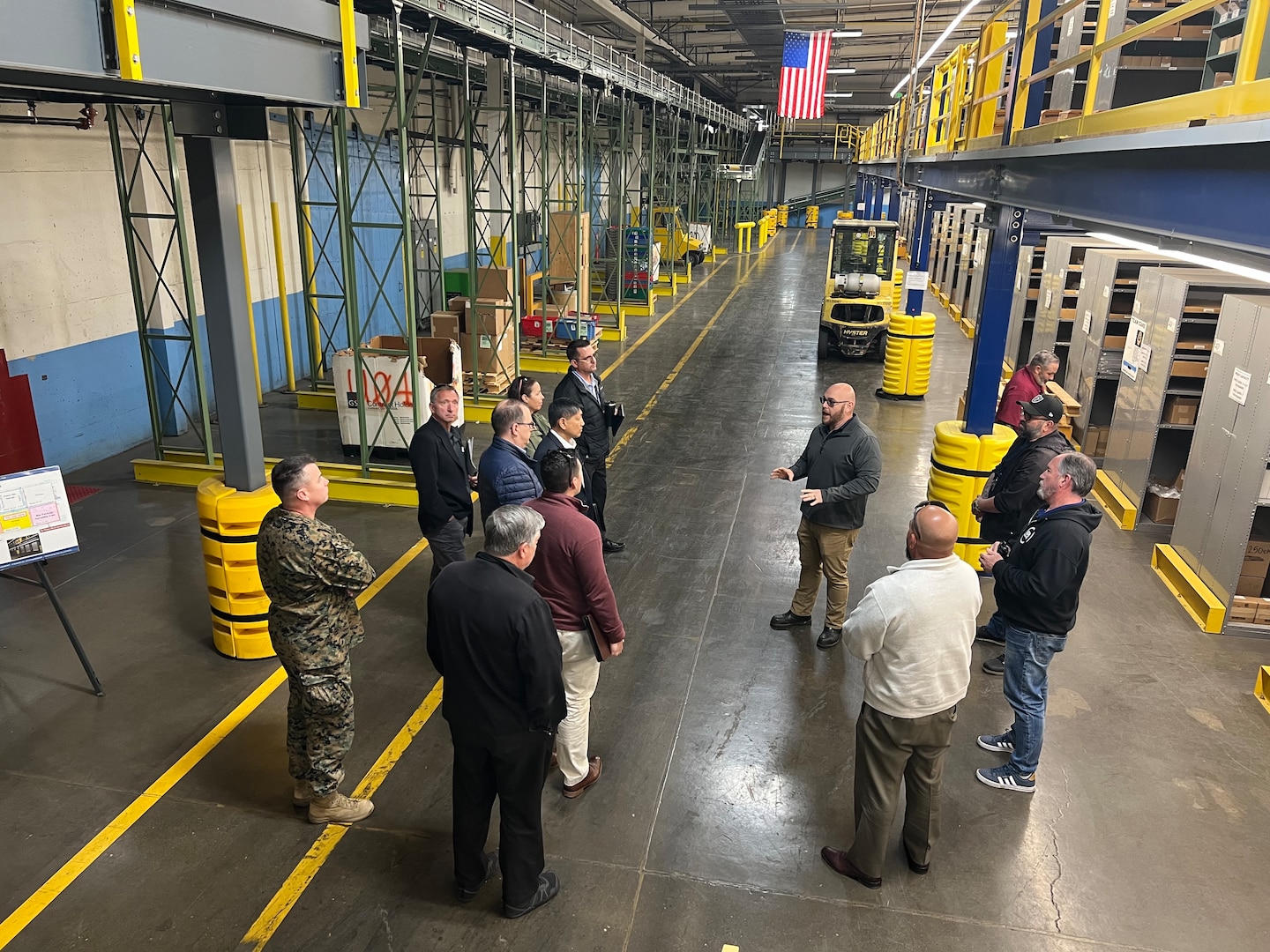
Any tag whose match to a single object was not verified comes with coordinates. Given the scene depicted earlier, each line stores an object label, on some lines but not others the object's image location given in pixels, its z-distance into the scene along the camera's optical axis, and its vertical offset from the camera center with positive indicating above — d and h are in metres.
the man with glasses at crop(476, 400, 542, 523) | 6.03 -1.78
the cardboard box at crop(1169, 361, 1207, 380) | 9.31 -1.53
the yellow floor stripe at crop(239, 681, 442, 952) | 4.31 -3.53
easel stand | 5.95 -2.92
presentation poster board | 5.87 -2.21
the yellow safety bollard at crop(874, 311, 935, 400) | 14.70 -2.40
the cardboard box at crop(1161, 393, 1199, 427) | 9.38 -1.98
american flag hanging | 22.62 +3.59
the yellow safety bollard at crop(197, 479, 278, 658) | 6.52 -2.75
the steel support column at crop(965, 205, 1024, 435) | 7.94 -1.12
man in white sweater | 4.07 -2.10
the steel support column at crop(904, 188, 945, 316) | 15.02 -0.74
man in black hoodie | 4.82 -2.06
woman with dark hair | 7.32 -1.57
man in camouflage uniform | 4.50 -2.20
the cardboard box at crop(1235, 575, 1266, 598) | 7.85 -3.20
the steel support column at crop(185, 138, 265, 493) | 6.09 -0.80
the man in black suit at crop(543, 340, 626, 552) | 7.75 -1.77
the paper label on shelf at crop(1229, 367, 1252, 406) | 7.55 -1.38
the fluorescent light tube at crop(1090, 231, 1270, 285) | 3.83 -0.18
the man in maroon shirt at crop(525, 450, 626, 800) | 4.58 -1.93
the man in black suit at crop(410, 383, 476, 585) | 6.40 -2.00
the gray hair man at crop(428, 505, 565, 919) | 3.79 -2.04
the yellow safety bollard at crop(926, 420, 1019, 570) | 7.93 -2.26
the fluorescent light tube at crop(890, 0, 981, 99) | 12.25 +2.95
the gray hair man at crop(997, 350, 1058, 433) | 8.59 -1.70
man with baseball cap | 6.34 -1.91
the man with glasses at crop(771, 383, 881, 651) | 6.41 -2.01
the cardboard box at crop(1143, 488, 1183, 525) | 9.62 -3.13
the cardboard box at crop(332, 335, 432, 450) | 10.86 -2.46
